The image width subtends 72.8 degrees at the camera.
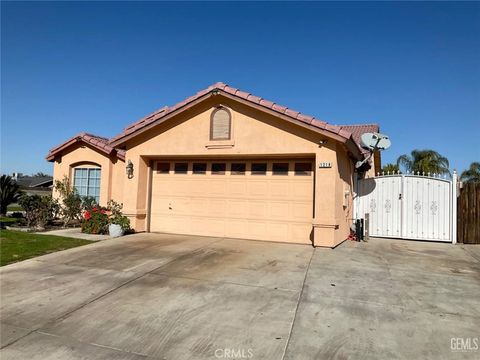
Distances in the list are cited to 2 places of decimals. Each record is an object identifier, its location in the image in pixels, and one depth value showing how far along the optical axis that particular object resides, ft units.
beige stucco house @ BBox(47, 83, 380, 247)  28.91
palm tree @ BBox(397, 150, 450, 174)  83.05
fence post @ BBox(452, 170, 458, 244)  34.04
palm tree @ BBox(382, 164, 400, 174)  100.47
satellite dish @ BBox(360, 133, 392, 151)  37.60
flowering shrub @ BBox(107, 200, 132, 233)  33.65
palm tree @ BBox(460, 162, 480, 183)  92.91
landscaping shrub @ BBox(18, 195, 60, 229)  38.32
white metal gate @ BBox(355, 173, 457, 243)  34.60
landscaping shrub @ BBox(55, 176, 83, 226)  41.55
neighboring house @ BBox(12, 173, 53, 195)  69.73
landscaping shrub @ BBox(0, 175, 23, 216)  52.29
